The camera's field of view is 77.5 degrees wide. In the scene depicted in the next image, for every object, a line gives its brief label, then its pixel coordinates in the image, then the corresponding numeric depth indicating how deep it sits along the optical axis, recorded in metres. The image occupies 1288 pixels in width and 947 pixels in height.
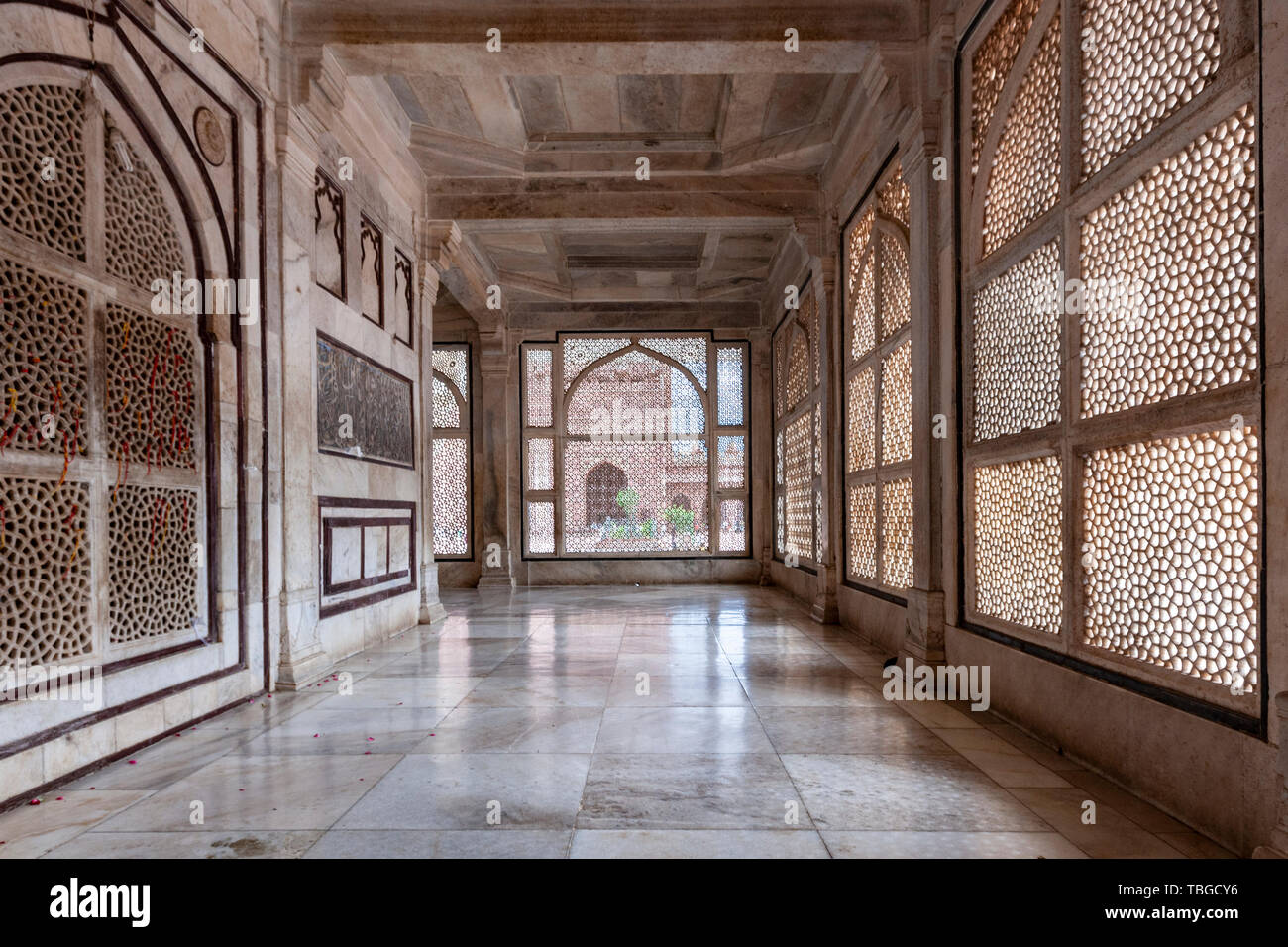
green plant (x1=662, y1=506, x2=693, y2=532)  11.30
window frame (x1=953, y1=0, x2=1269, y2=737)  2.24
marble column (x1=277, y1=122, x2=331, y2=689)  4.55
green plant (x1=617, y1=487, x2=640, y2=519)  11.28
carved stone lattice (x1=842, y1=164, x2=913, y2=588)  5.18
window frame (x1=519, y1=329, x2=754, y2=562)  11.24
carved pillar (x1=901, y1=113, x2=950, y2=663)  4.44
